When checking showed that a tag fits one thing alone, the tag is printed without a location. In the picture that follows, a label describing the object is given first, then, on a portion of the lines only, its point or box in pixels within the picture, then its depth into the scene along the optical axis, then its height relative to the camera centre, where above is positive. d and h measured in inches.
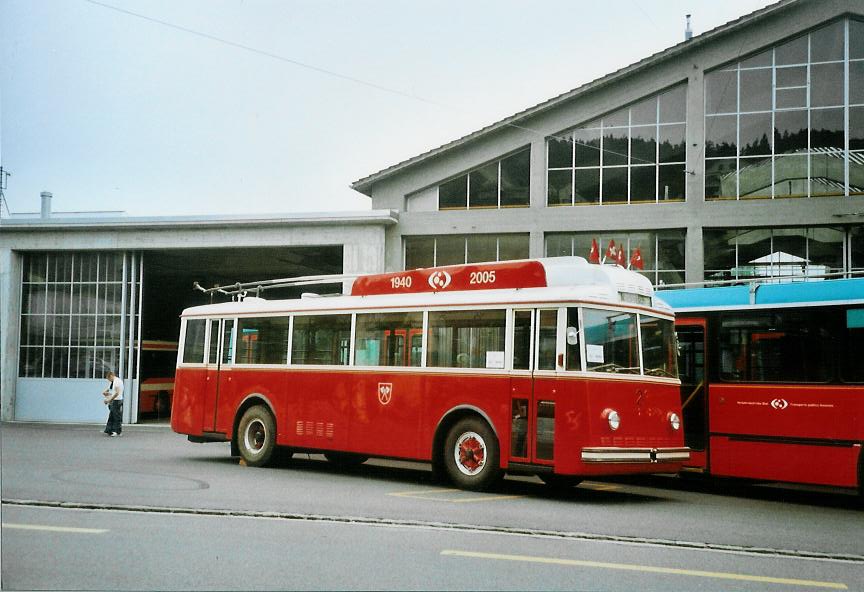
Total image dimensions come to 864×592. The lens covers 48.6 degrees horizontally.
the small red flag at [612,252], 1061.8 +118.4
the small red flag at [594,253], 1066.7 +117.4
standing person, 1024.2 -58.0
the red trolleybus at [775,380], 502.9 -10.6
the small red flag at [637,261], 1056.2 +108.1
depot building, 1003.3 +192.1
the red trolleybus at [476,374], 483.2 -10.1
